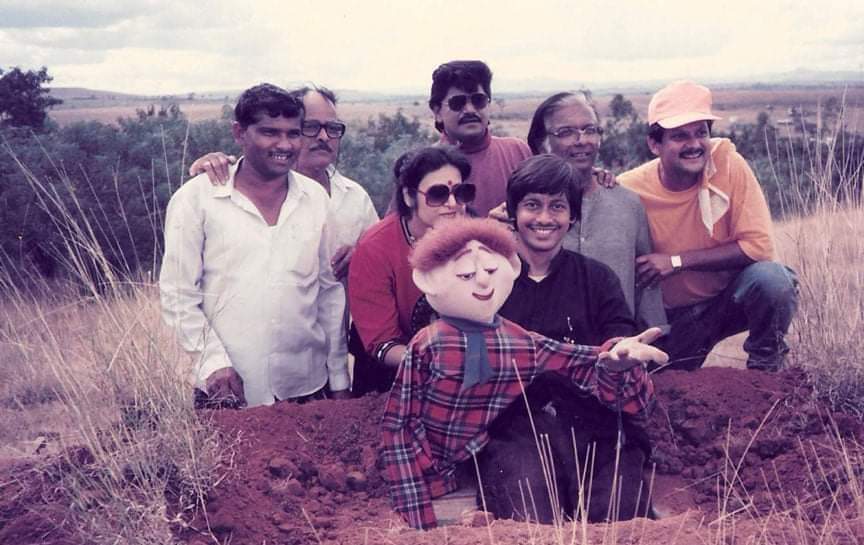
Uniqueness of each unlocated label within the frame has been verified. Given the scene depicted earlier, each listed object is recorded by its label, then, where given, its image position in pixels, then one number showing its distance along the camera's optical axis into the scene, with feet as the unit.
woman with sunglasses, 13.64
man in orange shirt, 16.56
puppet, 11.82
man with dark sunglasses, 17.13
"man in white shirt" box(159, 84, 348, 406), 15.26
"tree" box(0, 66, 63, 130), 48.52
